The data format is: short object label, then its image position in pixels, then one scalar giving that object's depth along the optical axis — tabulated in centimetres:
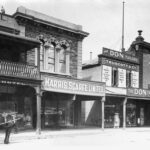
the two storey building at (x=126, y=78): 2677
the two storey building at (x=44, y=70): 1806
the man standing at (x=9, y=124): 1373
